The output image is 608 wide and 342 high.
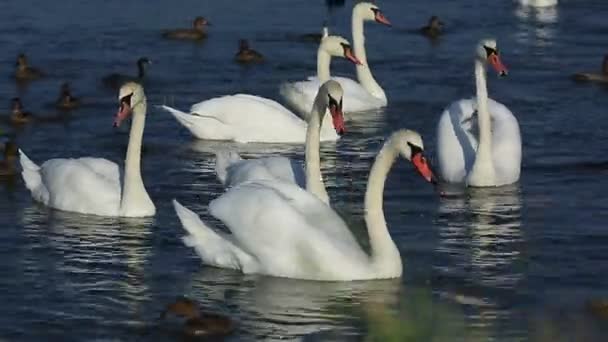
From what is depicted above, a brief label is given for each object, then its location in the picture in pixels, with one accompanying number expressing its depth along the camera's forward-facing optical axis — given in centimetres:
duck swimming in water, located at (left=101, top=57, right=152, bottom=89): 2189
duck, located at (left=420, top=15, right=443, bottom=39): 2494
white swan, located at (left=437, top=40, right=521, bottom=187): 1680
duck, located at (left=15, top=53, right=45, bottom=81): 2180
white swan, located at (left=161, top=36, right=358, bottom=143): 1916
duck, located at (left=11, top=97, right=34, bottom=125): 1938
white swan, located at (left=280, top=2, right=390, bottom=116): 2058
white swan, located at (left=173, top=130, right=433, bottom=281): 1288
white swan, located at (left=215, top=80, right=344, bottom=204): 1419
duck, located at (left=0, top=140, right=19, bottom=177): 1722
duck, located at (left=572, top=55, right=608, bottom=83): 2189
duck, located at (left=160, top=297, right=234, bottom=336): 1178
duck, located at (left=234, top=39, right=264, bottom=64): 2305
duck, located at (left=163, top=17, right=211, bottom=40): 2484
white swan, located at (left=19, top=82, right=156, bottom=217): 1545
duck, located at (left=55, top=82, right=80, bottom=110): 2020
